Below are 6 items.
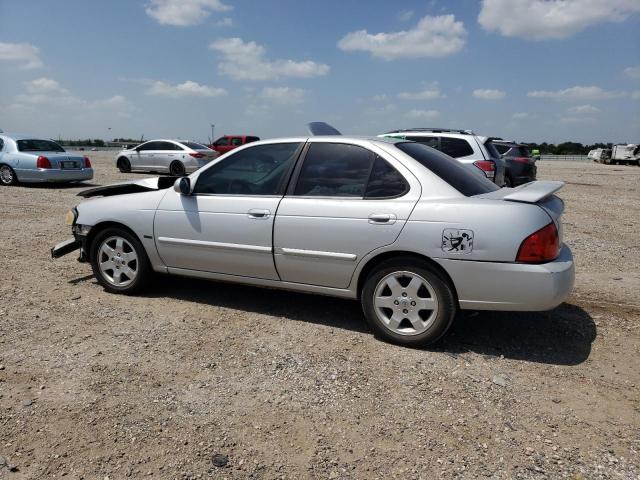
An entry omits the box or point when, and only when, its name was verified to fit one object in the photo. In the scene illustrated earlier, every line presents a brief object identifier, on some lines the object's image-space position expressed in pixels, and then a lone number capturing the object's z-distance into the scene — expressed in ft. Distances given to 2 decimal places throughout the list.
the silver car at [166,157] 64.44
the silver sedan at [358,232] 11.81
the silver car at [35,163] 45.60
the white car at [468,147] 32.81
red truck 86.89
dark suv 48.44
